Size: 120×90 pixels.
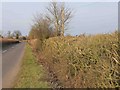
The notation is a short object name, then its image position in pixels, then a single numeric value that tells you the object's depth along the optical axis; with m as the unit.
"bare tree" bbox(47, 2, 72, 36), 20.60
